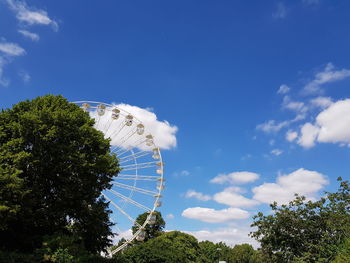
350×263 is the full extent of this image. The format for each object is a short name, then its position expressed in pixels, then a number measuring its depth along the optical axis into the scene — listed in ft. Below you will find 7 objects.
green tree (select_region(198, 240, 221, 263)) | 249.75
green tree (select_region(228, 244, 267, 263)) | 382.83
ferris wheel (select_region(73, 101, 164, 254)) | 118.83
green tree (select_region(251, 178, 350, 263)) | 90.23
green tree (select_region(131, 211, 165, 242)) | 232.94
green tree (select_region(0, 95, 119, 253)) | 75.66
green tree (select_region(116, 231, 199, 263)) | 146.27
